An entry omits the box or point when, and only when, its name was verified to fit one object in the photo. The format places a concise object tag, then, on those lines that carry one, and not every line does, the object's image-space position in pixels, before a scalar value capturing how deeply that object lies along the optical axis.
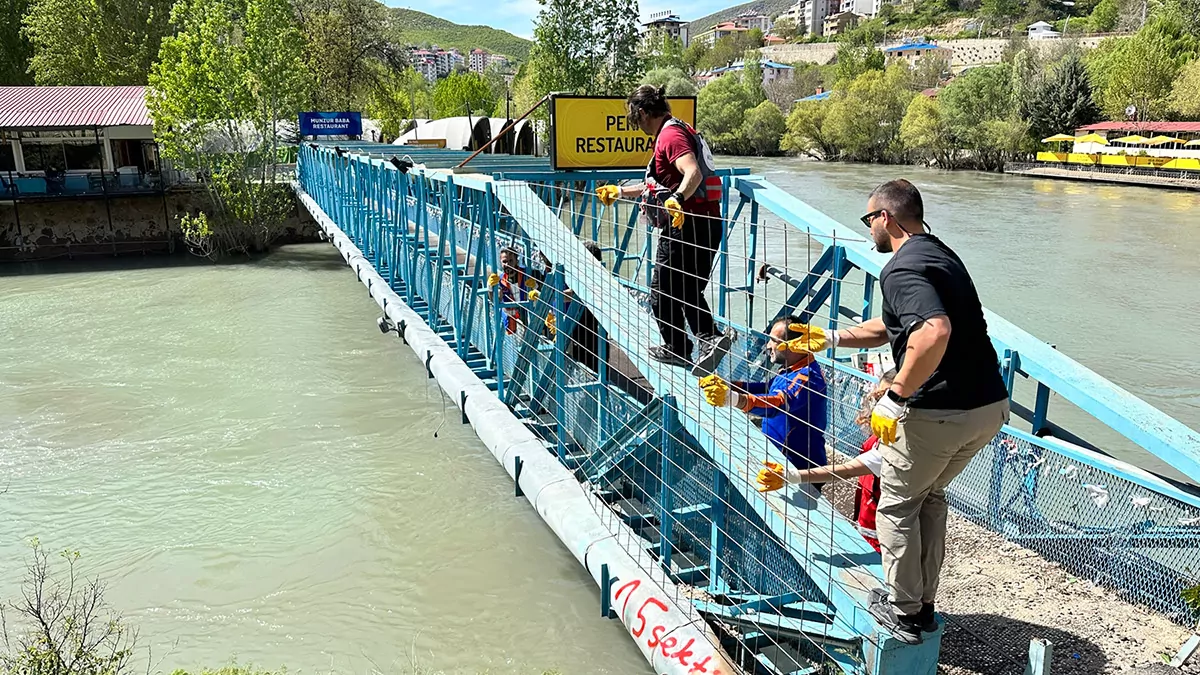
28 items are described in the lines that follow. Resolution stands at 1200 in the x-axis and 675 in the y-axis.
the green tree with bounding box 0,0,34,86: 34.38
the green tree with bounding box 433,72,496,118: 63.50
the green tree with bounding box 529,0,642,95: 41.34
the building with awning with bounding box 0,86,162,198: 22.02
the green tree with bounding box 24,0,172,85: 31.55
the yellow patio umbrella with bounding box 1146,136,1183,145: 41.06
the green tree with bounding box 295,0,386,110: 34.53
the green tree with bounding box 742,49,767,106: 77.18
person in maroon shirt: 4.61
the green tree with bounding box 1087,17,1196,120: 47.09
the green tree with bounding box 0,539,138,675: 3.37
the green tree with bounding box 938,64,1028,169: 48.16
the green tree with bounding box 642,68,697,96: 70.08
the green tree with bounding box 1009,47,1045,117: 49.19
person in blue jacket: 3.91
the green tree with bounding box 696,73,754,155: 71.25
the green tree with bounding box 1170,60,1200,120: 45.44
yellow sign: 7.10
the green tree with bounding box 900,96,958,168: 50.91
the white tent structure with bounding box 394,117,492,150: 27.20
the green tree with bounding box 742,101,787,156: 67.62
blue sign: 23.30
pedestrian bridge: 3.53
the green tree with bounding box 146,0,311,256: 19.36
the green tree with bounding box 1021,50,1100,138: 48.47
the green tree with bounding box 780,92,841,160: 60.91
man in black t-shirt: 2.60
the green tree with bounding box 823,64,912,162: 56.47
